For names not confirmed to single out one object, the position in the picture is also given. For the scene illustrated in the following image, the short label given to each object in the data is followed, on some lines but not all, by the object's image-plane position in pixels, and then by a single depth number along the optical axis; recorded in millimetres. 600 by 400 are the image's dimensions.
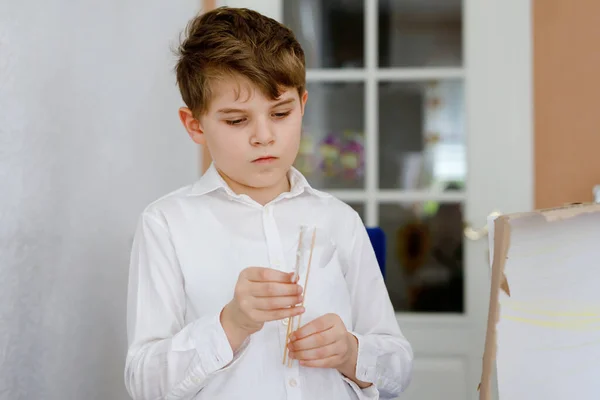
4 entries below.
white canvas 1344
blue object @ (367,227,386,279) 2527
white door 3101
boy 1915
